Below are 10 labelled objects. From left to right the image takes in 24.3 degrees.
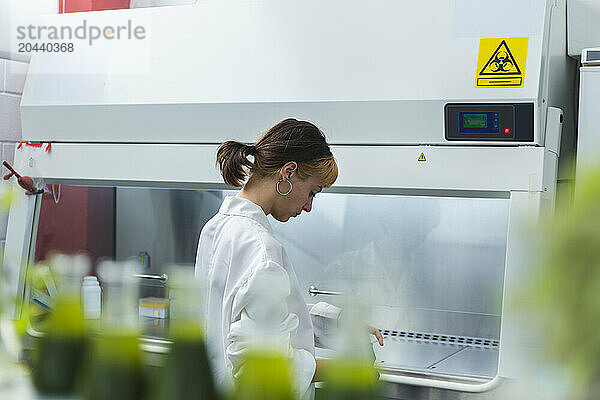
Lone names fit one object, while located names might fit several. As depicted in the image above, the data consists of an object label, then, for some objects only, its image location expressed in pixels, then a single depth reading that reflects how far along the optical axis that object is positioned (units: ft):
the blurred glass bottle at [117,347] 4.89
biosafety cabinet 10.38
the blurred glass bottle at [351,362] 4.37
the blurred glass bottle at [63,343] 5.25
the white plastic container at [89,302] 5.78
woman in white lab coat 9.33
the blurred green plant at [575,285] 2.87
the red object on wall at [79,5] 12.77
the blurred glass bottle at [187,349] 4.91
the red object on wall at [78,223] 12.40
